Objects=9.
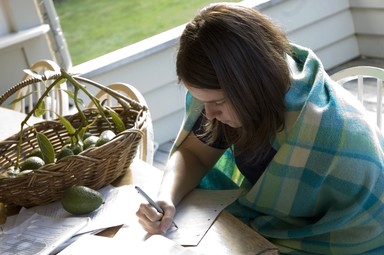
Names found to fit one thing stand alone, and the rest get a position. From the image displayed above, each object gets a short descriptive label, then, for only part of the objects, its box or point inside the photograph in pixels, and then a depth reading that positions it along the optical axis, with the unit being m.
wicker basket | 1.27
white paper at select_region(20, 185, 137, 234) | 1.26
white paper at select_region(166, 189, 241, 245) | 1.17
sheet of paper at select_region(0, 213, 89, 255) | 1.21
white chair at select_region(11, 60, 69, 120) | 2.17
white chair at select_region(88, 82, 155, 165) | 1.72
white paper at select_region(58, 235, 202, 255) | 1.09
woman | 1.19
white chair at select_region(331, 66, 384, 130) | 1.59
